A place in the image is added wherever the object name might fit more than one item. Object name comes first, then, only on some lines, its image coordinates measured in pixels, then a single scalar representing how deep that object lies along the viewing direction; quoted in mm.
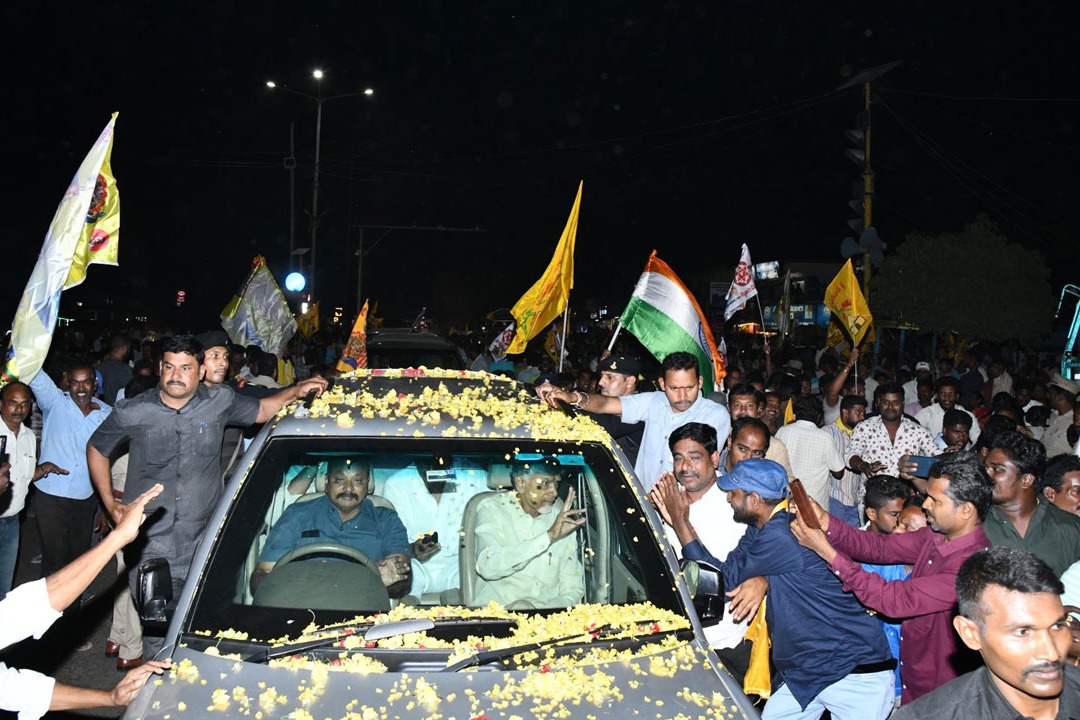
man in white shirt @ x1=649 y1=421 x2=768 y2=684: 4727
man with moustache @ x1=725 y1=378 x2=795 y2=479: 7926
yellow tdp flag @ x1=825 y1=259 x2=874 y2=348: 13055
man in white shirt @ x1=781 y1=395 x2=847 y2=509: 8023
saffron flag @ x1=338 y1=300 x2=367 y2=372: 11545
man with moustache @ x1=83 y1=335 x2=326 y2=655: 5391
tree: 35812
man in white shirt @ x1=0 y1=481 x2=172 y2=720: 3068
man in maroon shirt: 3787
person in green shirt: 4746
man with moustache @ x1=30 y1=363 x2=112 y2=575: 7320
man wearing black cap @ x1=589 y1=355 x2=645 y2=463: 6957
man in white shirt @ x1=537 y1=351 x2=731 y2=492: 6309
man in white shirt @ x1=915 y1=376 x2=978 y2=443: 10133
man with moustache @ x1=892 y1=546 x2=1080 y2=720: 2504
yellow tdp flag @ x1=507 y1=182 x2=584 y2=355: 9531
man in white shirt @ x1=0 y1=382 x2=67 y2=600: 6493
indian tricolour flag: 8758
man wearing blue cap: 4281
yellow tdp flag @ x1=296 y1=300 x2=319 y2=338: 18156
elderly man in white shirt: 3998
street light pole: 27422
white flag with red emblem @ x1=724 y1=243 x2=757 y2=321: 13828
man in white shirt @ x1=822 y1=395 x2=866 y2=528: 8703
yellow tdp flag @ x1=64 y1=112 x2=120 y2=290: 6391
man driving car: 3957
